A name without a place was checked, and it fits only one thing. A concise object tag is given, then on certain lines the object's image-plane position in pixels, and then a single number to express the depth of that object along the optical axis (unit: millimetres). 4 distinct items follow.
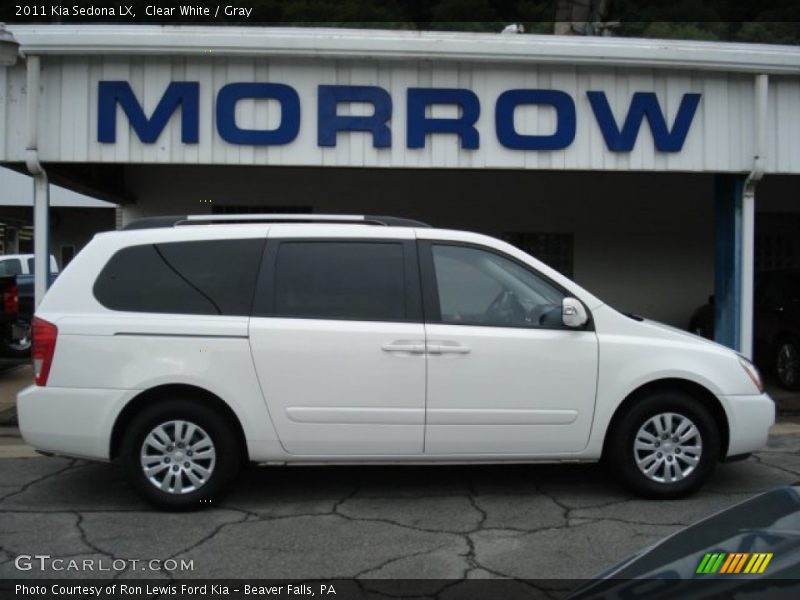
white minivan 4824
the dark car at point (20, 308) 10763
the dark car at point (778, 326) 9461
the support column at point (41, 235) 7766
